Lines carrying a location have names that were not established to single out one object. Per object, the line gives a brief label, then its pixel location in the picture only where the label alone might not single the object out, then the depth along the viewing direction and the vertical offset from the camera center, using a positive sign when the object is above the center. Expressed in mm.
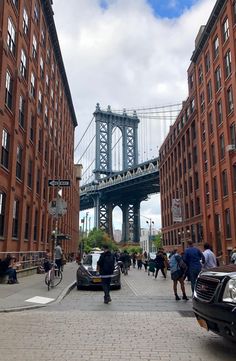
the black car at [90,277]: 15583 -757
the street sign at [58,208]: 15992 +1978
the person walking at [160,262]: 22445 -289
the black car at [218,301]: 5195 -613
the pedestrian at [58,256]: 19577 +72
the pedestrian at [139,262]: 37438 -466
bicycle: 14462 -756
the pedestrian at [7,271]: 16734 -541
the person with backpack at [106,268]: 11523 -310
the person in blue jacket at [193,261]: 11820 -131
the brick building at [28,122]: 21234 +9251
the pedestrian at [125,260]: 27828 -211
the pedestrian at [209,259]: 12266 -78
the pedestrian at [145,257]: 37788 -9
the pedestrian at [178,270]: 12117 -405
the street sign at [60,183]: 16584 +3076
